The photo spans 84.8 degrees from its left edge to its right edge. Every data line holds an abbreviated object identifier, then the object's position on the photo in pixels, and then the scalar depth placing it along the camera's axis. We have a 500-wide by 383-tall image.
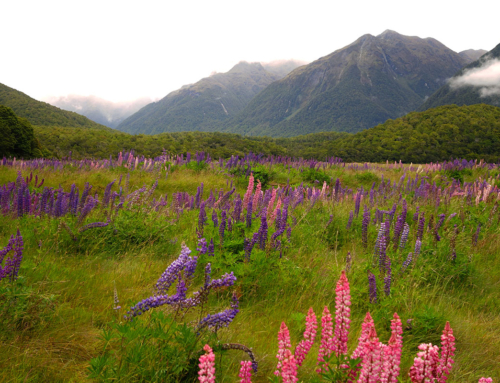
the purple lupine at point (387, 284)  3.33
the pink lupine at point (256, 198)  5.12
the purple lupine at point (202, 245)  2.69
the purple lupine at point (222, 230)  3.85
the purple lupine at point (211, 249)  3.50
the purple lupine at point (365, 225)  4.91
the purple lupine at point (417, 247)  4.08
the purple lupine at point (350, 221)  5.87
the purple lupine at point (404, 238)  4.50
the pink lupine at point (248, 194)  5.00
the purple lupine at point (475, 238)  5.57
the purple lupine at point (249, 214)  4.42
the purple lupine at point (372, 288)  3.14
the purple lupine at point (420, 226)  4.73
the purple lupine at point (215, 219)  4.44
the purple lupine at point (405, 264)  3.84
